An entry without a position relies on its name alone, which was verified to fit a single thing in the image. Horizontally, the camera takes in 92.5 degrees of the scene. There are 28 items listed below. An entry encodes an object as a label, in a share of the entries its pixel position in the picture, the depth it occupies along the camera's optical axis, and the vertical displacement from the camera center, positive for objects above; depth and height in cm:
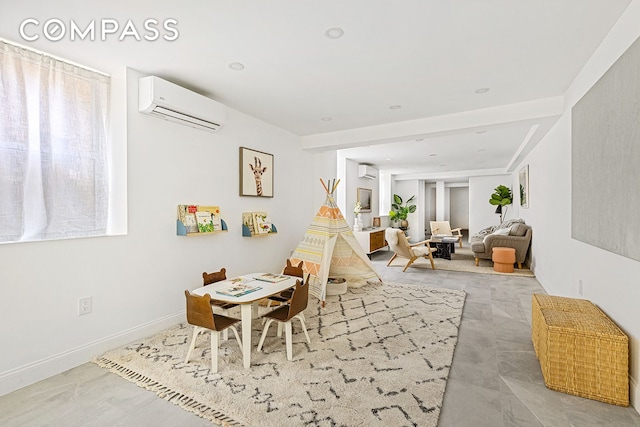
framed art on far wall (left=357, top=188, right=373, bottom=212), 811 +36
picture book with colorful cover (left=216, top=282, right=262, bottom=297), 246 -65
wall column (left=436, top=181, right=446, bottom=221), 1198 +45
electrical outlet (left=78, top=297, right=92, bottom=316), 242 -75
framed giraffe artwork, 393 +52
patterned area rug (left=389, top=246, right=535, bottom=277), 582 -114
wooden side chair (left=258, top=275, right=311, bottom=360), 241 -84
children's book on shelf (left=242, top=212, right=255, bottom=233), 396 -11
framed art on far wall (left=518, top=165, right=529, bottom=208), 609 +54
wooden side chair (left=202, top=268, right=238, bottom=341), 259 -65
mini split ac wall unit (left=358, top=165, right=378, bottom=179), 810 +107
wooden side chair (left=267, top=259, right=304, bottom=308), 307 -84
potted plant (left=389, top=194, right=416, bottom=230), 1006 +5
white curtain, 214 +49
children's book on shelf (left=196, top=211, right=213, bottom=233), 325 -11
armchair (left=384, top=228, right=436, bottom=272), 577 -72
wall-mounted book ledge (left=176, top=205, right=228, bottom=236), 312 -10
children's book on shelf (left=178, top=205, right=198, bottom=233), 314 -6
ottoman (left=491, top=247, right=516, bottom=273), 569 -88
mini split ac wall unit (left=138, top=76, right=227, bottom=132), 276 +104
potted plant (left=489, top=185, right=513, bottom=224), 855 +40
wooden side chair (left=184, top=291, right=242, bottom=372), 218 -79
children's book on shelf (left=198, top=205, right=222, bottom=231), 339 -4
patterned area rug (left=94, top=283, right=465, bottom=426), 181 -118
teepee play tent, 403 -59
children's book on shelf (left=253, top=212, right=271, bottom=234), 404 -16
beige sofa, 591 -60
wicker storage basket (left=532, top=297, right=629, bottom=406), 187 -93
